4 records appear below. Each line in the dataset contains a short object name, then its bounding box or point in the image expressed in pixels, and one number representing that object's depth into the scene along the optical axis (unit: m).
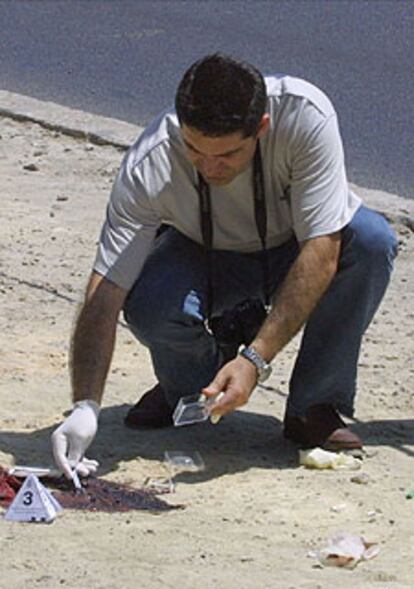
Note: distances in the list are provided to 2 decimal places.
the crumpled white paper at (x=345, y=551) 8.11
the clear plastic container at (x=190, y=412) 9.24
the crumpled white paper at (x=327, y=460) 9.53
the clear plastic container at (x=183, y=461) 9.52
